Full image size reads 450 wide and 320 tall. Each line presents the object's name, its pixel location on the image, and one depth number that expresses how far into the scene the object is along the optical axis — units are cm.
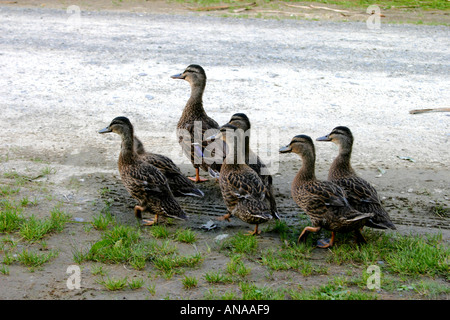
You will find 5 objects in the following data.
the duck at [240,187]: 529
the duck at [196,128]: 656
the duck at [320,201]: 500
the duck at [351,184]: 514
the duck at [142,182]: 550
